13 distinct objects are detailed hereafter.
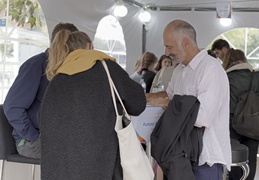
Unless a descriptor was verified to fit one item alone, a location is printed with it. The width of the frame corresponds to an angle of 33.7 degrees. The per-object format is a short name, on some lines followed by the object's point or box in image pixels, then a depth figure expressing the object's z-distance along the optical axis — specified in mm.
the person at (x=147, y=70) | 5008
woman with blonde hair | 1742
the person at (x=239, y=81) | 3568
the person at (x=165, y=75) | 4098
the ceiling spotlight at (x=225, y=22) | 7431
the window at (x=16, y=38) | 4172
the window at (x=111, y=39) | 7771
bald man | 2078
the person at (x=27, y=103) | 2416
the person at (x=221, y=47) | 4133
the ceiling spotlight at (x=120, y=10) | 6188
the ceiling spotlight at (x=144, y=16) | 7242
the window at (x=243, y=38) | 13481
